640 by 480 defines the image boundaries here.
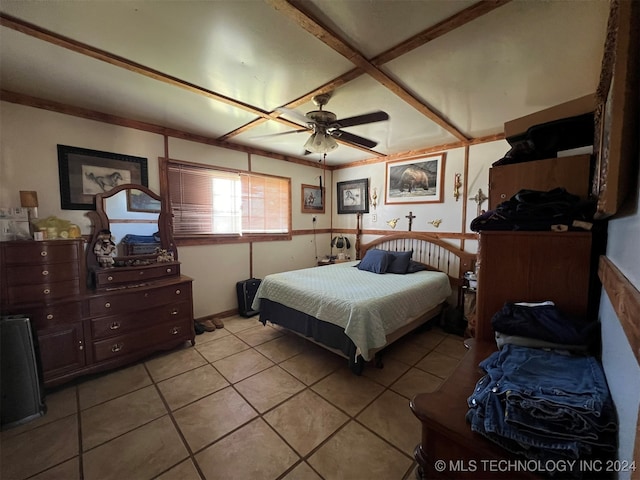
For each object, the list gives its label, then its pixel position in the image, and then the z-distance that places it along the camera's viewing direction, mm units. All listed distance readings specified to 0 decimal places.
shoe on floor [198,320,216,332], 3295
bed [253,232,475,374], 2270
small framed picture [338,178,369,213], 4672
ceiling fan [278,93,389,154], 2152
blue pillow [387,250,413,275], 3602
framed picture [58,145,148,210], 2510
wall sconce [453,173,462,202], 3547
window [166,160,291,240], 3303
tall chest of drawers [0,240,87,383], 1955
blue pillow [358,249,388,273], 3635
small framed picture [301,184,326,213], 4797
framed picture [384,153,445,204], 3754
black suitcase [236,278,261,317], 3805
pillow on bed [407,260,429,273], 3635
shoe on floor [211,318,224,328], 3428
